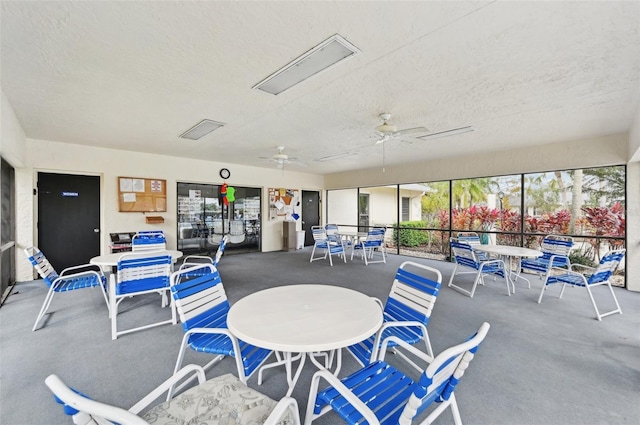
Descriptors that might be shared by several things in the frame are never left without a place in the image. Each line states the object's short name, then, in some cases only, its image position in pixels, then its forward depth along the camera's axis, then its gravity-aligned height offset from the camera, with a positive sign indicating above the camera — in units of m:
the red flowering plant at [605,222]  4.72 -0.21
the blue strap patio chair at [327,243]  6.62 -0.83
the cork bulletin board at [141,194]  5.79 +0.35
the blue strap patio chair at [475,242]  5.05 -0.62
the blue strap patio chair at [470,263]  4.17 -0.86
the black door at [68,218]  5.09 -0.16
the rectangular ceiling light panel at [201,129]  4.15 +1.35
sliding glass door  6.93 -0.24
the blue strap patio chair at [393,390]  1.01 -0.88
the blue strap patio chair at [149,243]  4.20 -0.52
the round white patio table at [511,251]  4.15 -0.67
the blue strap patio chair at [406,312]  1.78 -0.77
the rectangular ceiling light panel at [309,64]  2.21 +1.37
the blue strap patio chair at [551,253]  4.23 -0.74
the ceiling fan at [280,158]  5.47 +1.11
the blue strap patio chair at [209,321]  1.66 -0.81
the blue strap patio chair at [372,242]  6.38 -0.77
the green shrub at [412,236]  8.00 -0.80
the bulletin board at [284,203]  8.54 +0.24
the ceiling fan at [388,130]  3.51 +1.09
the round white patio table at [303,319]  1.39 -0.67
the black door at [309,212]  9.66 -0.07
